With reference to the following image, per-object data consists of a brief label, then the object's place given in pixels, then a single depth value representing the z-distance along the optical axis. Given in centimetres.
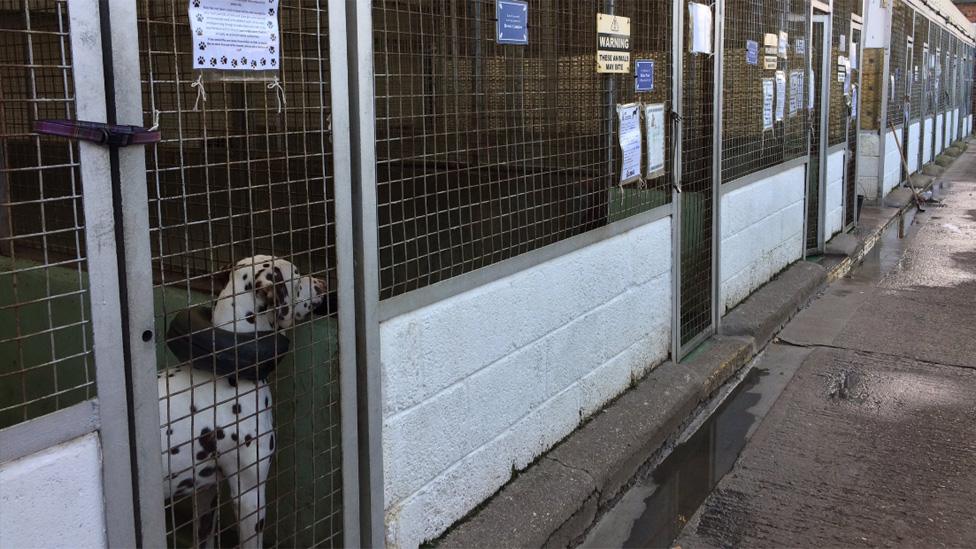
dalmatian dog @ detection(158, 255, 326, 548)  283
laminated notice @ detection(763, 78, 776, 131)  778
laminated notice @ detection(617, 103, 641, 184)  515
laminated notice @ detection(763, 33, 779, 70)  779
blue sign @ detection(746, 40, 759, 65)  734
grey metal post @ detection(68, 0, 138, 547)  221
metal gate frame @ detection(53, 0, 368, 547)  223
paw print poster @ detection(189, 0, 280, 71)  252
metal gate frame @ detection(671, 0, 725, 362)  574
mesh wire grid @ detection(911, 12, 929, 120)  1890
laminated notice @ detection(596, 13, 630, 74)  484
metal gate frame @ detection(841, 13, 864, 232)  1160
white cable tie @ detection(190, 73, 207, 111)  251
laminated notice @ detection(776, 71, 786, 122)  816
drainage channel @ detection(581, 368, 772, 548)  428
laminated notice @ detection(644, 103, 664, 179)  549
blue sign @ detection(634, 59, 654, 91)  535
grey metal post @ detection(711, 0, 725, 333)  643
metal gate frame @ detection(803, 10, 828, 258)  972
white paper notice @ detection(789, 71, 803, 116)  873
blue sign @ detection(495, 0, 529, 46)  382
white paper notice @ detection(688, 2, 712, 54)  594
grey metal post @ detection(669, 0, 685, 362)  572
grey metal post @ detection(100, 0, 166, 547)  229
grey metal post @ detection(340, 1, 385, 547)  308
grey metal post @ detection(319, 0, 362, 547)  301
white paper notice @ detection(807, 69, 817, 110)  921
